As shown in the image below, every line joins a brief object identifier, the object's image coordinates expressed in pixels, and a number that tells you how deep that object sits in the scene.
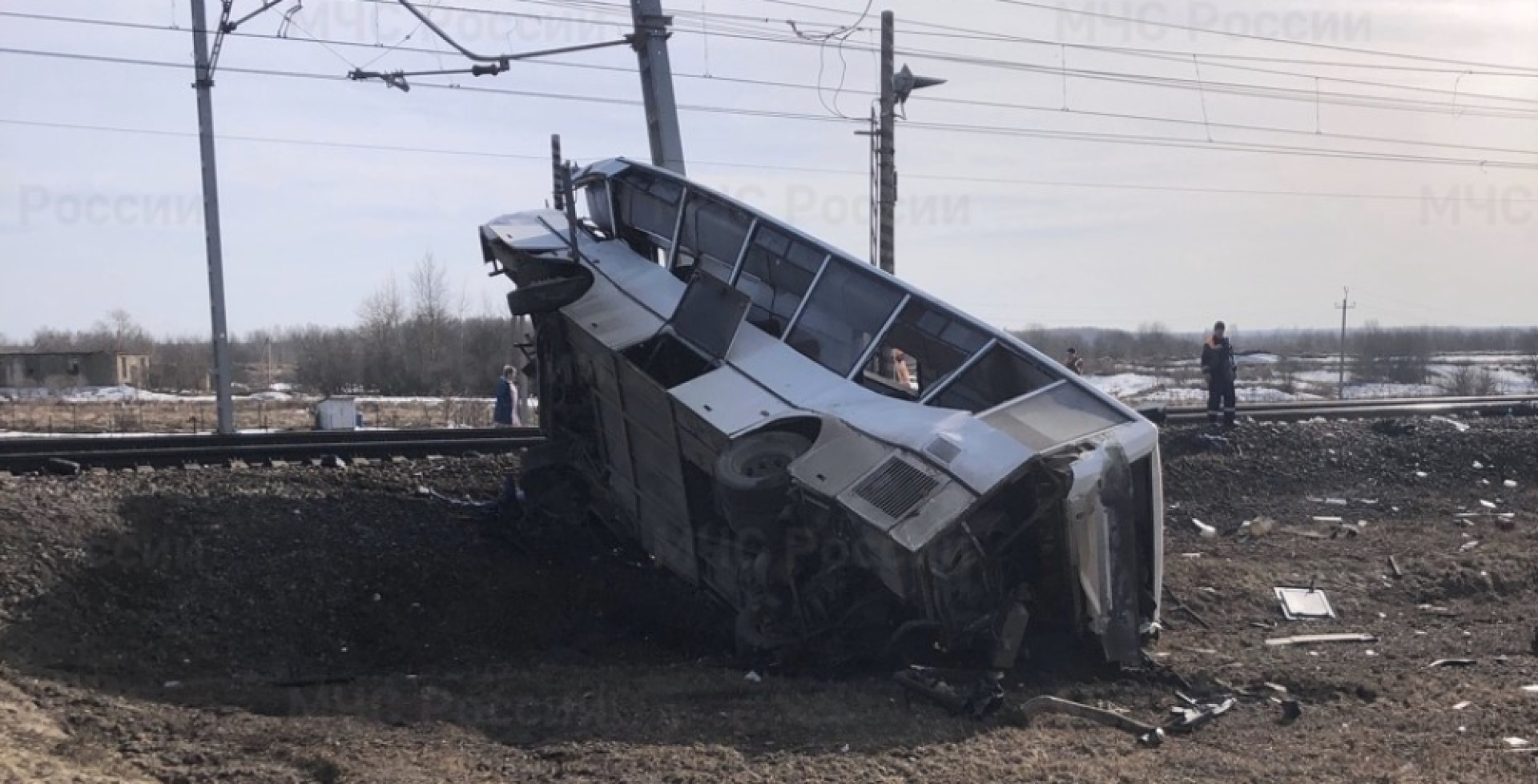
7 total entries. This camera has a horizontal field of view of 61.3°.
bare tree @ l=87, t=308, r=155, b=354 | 66.41
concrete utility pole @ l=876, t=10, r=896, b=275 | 16.70
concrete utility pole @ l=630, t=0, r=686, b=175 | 15.00
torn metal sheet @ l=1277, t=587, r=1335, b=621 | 10.05
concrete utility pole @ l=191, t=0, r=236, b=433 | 17.22
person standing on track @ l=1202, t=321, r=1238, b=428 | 17.25
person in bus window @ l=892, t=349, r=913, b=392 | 9.03
